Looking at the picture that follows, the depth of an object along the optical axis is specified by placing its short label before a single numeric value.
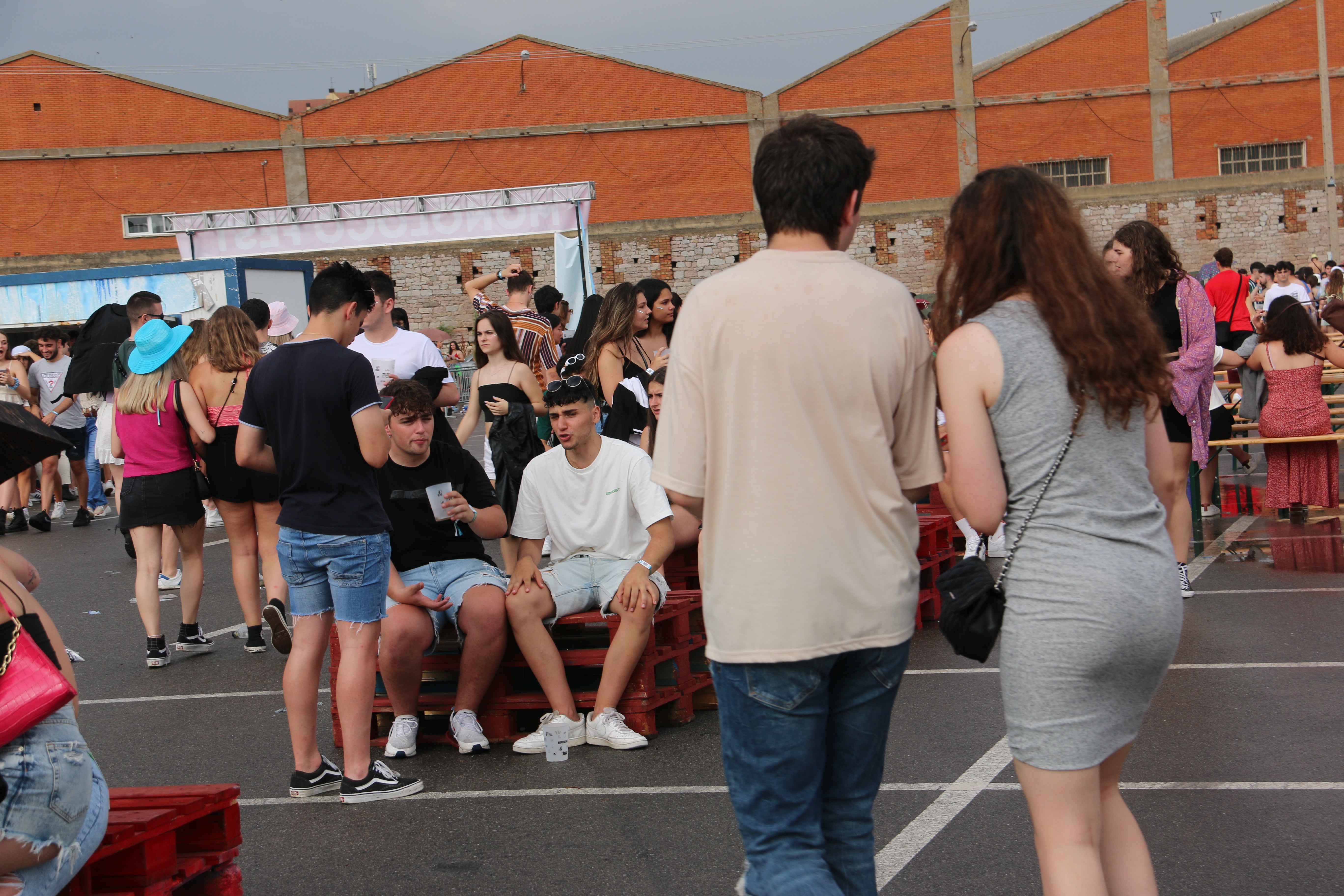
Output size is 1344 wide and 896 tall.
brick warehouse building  37.97
